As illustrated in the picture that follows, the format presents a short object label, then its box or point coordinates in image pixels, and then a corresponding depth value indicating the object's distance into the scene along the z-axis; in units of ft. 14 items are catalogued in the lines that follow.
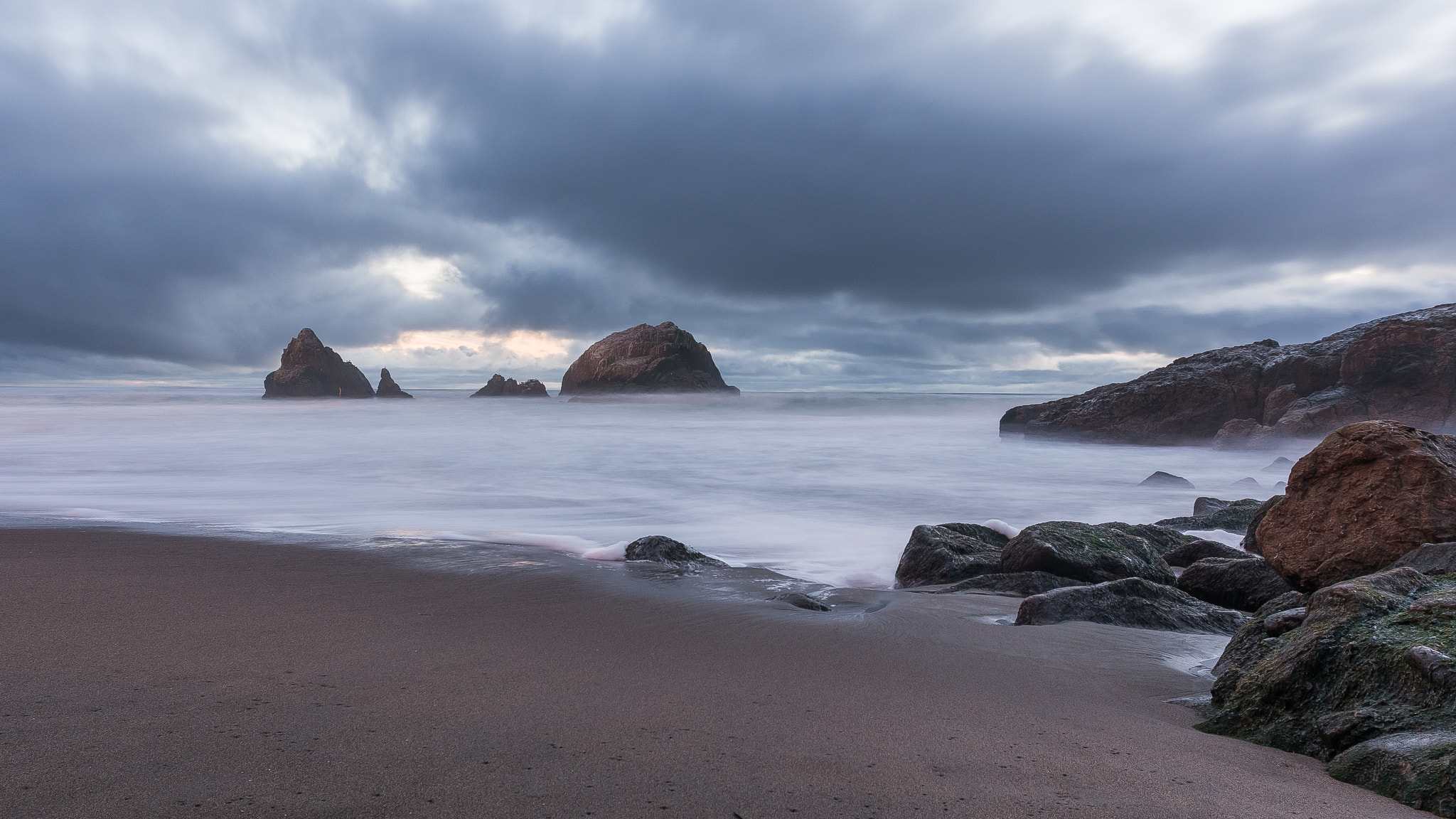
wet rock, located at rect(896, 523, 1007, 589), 17.40
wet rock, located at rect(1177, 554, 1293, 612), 14.37
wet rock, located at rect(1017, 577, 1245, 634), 12.49
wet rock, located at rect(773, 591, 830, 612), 13.78
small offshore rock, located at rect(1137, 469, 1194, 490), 39.50
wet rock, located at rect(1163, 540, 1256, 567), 19.54
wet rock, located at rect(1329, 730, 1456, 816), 5.60
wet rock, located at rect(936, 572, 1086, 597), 15.61
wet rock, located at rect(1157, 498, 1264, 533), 25.14
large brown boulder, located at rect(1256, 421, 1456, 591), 11.42
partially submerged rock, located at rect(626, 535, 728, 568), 17.67
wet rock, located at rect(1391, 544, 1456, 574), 9.52
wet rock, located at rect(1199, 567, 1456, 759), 6.57
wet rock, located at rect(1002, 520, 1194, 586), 16.38
